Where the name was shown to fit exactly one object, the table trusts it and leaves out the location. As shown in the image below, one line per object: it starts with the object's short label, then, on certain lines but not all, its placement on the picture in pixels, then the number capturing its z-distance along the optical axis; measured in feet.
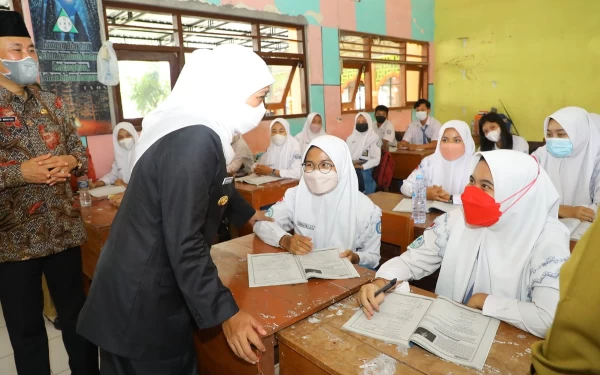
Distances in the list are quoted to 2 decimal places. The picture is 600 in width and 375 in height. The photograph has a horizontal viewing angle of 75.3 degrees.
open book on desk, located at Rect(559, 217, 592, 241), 5.91
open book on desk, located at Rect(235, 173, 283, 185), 11.28
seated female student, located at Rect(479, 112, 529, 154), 12.37
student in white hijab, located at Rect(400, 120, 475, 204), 9.35
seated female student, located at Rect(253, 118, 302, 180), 14.35
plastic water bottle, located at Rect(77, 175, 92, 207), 9.11
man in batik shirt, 4.71
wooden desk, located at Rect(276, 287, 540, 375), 2.87
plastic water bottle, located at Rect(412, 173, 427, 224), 7.22
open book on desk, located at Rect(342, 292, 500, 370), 3.03
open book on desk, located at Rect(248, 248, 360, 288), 4.37
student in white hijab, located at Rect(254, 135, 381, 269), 6.22
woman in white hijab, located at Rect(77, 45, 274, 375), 2.90
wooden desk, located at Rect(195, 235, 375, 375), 3.51
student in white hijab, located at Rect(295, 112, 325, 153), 17.22
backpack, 15.81
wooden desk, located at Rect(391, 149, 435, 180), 16.70
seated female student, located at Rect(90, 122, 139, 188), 12.09
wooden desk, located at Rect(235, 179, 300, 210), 10.46
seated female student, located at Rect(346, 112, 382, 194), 15.75
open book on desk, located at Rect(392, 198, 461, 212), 7.50
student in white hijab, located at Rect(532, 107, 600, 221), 8.07
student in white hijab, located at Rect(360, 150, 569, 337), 3.77
